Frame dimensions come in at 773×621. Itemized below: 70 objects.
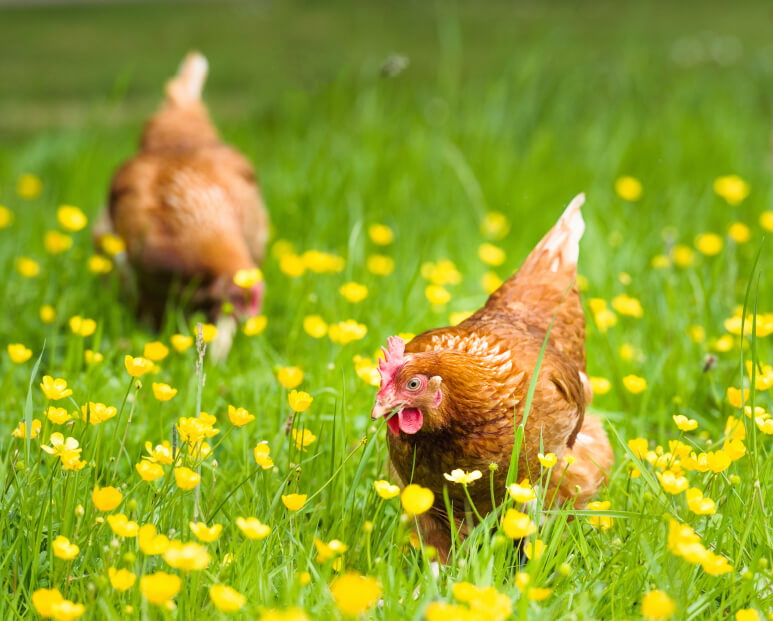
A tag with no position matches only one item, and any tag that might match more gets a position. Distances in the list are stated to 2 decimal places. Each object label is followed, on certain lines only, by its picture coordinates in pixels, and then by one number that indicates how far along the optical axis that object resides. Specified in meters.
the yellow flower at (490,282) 8.05
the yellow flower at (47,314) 6.82
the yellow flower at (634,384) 5.20
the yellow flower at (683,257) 8.20
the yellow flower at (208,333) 5.27
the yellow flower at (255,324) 5.91
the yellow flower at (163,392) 4.35
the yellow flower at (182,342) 5.56
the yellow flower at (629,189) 9.39
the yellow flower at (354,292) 6.19
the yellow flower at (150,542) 3.35
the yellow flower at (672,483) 3.82
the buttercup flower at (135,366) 4.31
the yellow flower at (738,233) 7.83
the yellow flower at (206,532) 3.42
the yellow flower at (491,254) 7.84
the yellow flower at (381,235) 8.48
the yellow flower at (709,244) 7.88
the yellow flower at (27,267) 7.19
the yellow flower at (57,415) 4.12
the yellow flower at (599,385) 5.75
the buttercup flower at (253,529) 3.47
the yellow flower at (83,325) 5.47
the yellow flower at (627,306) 6.59
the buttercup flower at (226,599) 3.05
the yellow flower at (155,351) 4.73
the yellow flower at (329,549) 3.34
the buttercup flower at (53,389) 4.23
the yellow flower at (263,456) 4.08
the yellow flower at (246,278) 5.97
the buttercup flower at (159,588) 2.92
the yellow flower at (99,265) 7.04
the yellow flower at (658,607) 2.89
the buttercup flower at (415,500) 3.49
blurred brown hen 7.55
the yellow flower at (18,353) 4.95
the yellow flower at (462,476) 4.09
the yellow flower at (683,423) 4.62
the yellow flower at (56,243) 7.21
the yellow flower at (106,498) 3.51
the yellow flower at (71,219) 7.03
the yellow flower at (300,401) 4.30
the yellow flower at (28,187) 9.45
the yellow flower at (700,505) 3.76
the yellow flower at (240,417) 4.16
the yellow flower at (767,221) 8.02
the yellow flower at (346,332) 5.44
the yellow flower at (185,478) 3.62
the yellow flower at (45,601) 3.10
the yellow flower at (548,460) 4.05
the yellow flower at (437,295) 6.45
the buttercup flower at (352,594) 2.64
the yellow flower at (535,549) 3.76
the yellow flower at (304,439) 4.49
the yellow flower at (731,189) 8.96
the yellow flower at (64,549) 3.50
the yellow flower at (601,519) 4.48
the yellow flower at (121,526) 3.50
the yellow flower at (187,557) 3.11
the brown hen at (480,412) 4.35
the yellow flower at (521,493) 3.76
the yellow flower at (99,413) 4.20
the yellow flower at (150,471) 3.66
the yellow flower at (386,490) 3.84
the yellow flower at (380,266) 8.03
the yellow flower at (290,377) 4.86
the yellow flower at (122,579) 3.35
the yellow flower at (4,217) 7.92
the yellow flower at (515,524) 3.58
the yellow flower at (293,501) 3.89
